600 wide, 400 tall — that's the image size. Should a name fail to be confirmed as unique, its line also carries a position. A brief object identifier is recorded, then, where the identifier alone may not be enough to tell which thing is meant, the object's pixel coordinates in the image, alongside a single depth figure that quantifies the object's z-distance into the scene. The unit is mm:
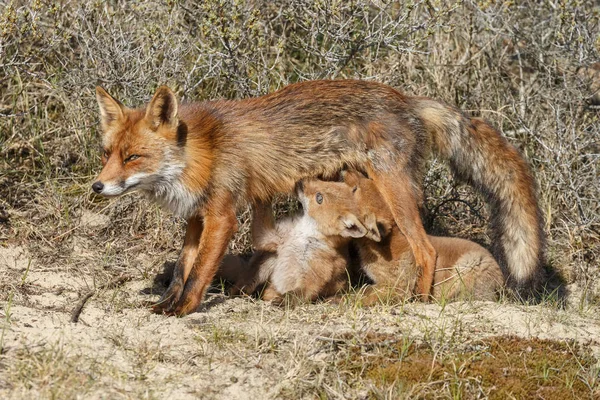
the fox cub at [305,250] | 11508
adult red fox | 10703
